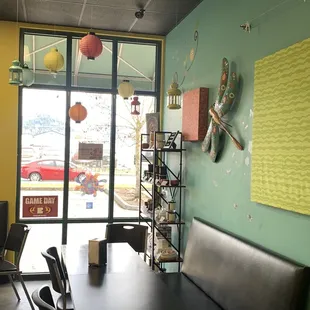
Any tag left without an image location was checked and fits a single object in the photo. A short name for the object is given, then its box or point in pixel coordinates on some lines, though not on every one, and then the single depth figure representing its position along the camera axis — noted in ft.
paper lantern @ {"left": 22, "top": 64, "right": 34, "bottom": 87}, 13.75
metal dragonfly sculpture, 10.27
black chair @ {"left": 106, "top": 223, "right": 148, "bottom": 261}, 13.62
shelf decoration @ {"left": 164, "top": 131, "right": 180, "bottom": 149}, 13.92
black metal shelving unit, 13.88
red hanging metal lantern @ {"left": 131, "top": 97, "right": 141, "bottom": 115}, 16.99
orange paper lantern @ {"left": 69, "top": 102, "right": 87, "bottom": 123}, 14.52
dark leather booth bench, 7.28
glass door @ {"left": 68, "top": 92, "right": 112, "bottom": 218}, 17.31
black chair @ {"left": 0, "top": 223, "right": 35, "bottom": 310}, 13.61
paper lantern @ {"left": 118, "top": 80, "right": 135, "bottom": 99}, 14.46
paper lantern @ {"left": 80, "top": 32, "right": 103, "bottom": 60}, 10.39
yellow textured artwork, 7.51
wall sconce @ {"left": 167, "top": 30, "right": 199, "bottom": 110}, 13.46
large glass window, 16.88
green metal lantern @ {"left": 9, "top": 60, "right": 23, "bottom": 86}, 12.25
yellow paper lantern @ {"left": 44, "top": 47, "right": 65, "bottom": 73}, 12.42
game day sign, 16.81
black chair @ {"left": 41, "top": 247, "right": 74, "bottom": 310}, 9.04
